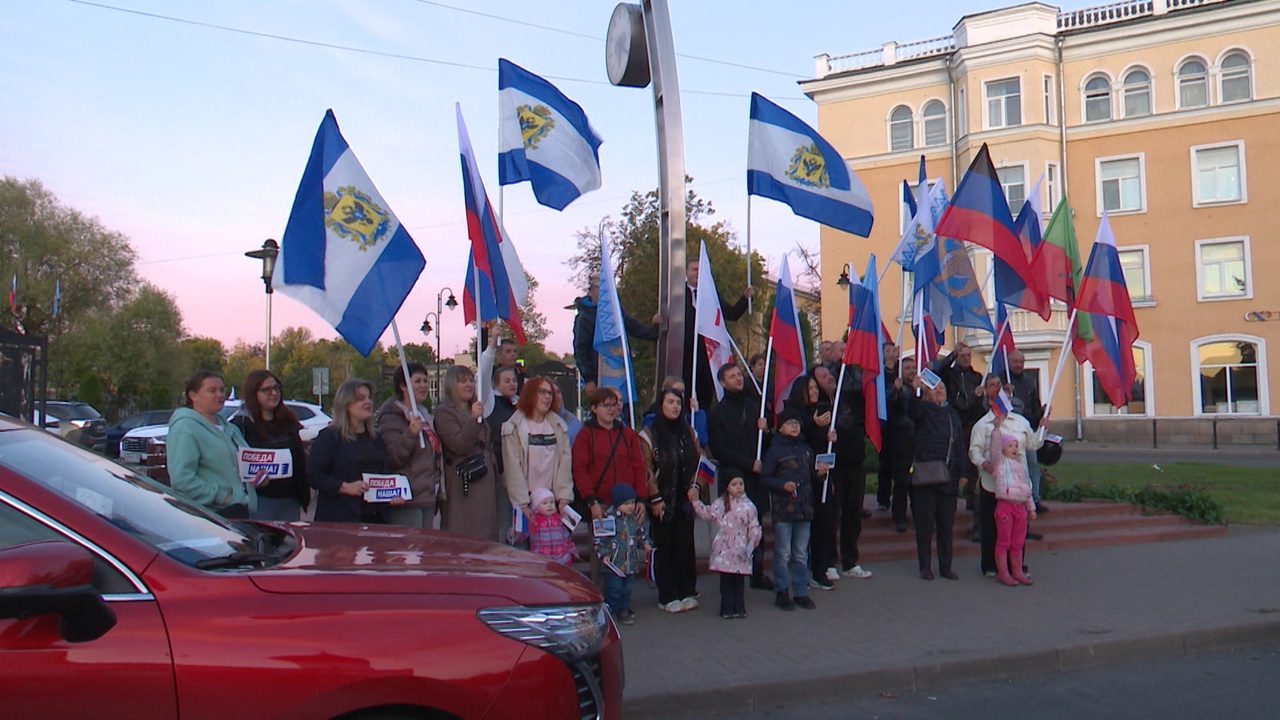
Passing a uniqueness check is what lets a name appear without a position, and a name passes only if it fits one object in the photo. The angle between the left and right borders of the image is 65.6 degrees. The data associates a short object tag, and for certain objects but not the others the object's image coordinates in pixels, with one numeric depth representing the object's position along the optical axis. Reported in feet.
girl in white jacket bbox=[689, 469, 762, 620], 24.26
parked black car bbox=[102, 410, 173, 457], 86.38
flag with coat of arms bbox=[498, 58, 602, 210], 27.96
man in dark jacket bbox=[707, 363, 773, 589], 26.58
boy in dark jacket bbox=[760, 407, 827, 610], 25.25
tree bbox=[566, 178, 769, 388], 90.27
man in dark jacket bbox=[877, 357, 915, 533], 32.24
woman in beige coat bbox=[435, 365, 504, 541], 23.95
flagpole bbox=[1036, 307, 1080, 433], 32.90
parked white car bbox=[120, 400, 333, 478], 66.69
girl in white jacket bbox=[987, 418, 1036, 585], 29.07
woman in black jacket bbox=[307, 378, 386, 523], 21.62
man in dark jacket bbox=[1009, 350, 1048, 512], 35.09
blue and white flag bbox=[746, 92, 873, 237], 30.73
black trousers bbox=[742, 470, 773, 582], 27.45
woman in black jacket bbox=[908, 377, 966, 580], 29.58
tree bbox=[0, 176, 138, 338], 165.17
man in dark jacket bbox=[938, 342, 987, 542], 34.06
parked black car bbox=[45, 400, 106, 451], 82.69
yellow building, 107.76
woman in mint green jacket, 19.16
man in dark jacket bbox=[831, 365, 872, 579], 29.94
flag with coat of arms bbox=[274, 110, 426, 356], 21.53
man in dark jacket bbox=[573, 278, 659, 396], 31.71
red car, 8.96
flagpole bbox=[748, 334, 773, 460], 27.02
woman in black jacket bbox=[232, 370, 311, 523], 22.11
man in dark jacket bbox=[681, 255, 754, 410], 31.42
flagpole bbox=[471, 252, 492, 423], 24.77
